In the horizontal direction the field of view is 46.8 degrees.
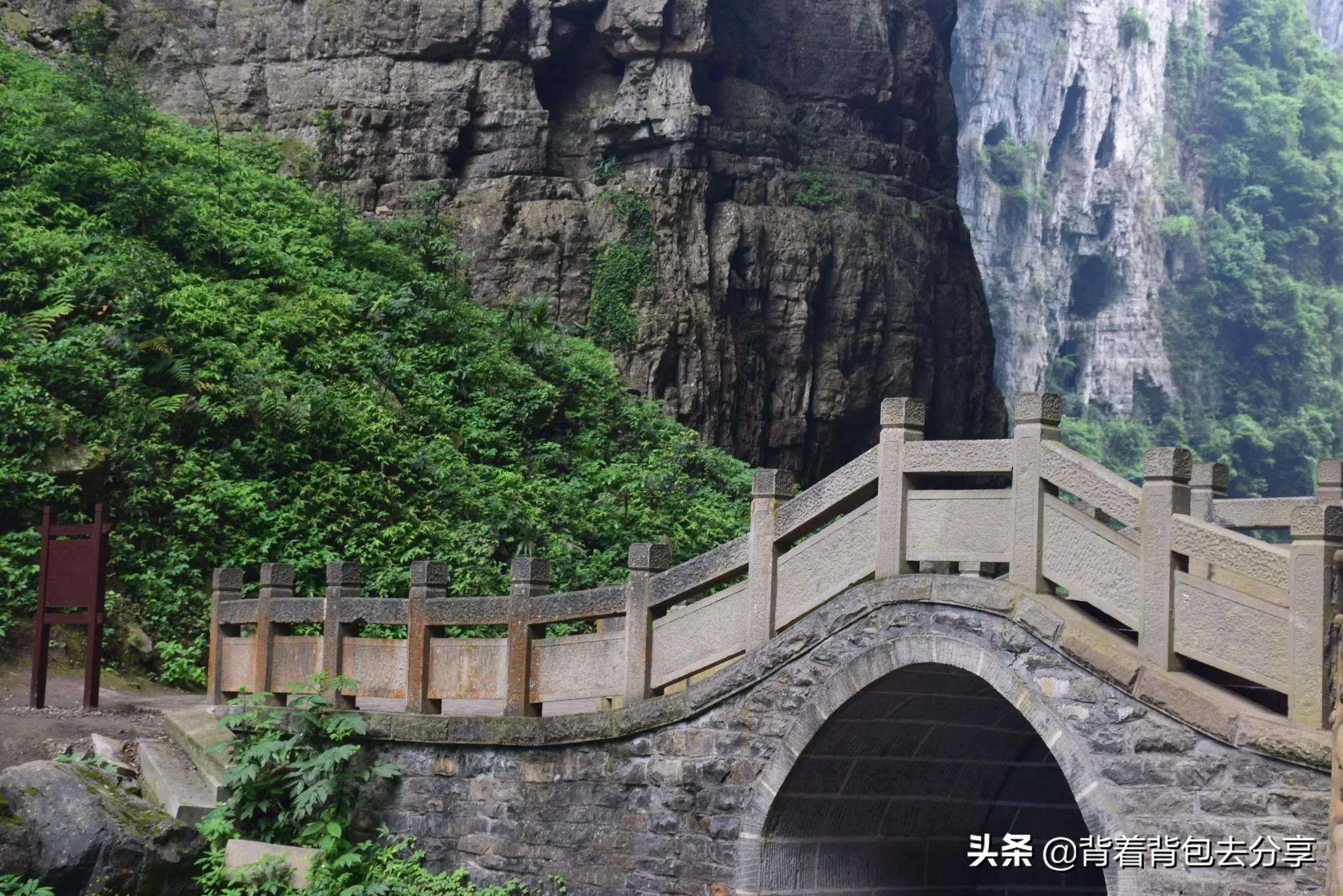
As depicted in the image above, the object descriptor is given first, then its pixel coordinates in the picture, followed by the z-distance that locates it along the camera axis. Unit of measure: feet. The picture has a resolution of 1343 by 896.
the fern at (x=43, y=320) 56.75
